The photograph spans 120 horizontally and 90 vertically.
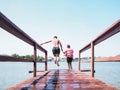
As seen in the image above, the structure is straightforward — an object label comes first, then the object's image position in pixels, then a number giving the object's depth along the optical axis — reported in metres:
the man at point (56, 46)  4.94
